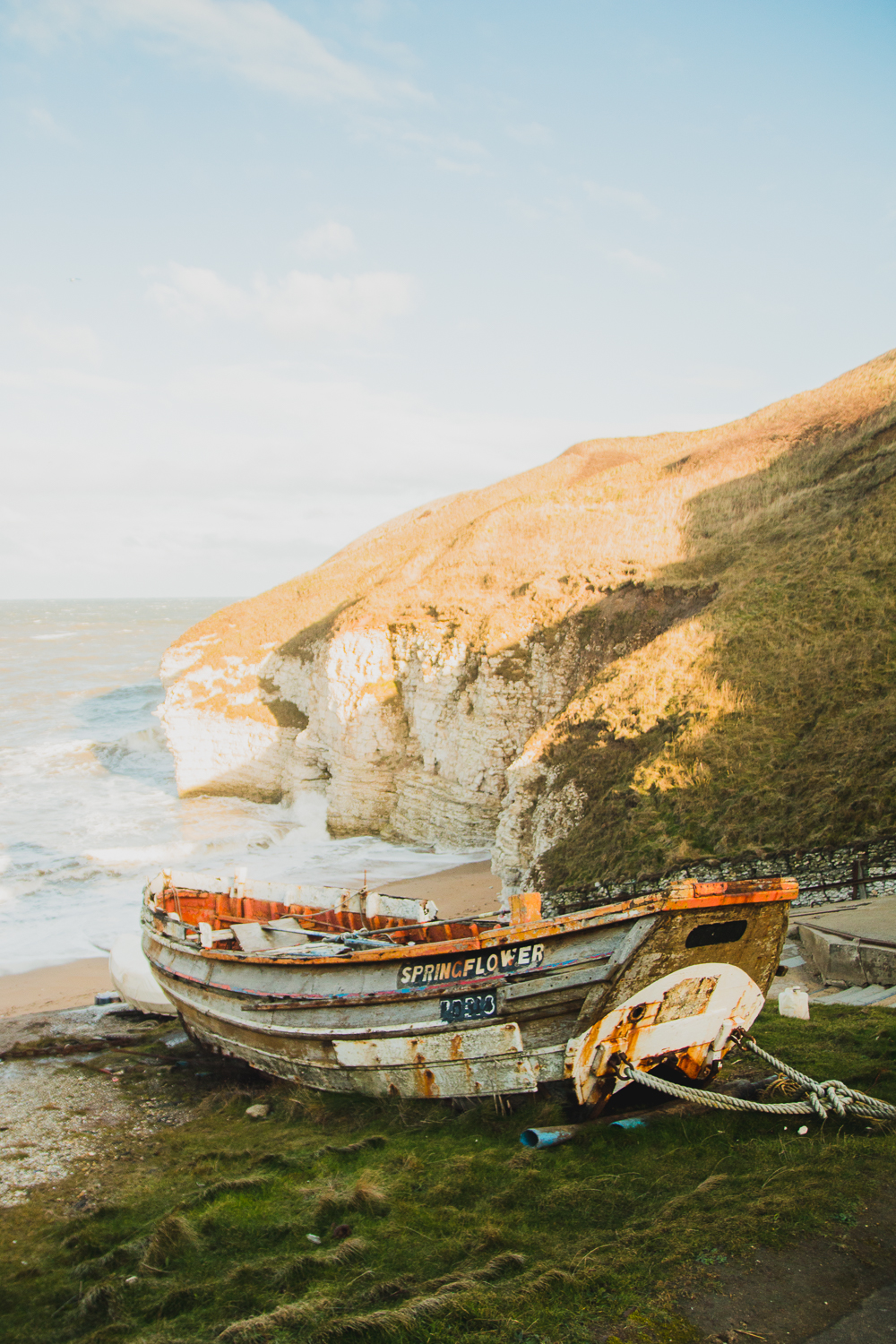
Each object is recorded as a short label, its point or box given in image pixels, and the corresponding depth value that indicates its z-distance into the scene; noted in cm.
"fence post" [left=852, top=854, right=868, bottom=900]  1467
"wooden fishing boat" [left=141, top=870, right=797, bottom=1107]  837
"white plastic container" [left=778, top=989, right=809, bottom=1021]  1093
